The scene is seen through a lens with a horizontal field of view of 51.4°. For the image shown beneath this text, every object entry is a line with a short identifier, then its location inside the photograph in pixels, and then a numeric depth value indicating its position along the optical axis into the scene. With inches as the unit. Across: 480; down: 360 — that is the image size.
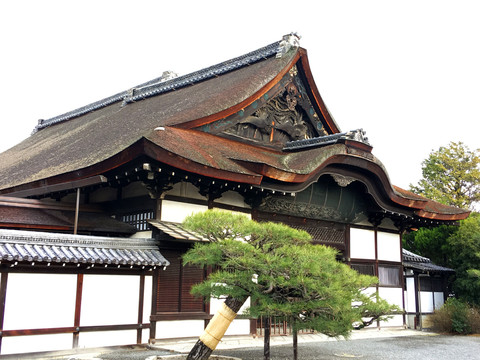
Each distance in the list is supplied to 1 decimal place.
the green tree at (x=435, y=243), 754.8
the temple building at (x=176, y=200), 345.4
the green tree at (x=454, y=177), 1141.7
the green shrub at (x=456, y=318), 603.2
